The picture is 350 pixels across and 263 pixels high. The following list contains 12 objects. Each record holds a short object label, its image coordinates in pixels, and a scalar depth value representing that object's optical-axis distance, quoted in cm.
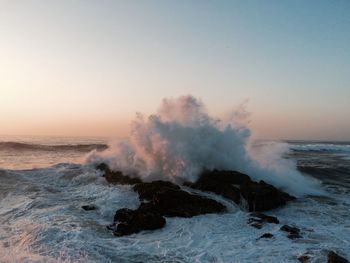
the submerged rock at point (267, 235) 923
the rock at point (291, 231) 927
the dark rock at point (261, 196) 1253
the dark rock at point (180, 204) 1142
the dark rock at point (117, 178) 1649
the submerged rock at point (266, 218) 1069
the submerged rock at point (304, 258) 762
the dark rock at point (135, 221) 973
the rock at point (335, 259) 753
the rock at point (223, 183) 1327
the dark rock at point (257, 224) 1026
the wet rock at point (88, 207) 1223
